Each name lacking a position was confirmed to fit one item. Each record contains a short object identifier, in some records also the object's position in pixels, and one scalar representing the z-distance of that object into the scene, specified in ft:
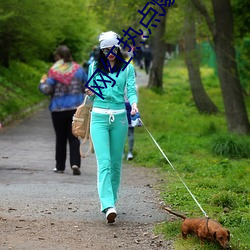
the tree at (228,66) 51.90
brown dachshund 19.56
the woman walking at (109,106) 24.21
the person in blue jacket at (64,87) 36.04
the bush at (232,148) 43.57
